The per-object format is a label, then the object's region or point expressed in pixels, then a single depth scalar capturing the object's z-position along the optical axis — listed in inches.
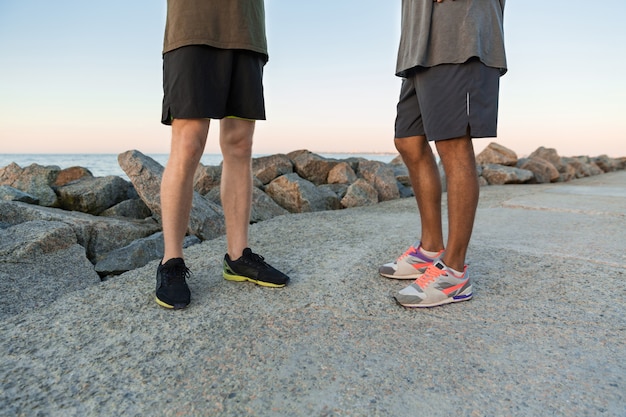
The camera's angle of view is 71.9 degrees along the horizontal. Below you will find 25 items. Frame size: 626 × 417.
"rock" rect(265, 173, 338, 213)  167.5
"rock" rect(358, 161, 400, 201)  207.9
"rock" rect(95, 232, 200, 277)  96.3
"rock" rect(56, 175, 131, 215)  152.2
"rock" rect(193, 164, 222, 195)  176.9
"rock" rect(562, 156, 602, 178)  434.0
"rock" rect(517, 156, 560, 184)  325.7
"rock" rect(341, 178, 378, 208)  180.4
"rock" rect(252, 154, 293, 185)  201.2
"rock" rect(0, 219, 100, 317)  74.1
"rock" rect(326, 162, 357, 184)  215.6
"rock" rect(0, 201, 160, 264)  109.5
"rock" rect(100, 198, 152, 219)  146.8
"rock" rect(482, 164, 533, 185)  291.3
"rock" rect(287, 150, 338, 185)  222.5
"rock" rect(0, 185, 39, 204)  142.1
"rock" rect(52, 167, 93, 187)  184.2
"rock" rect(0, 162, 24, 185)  176.2
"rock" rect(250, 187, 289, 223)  148.6
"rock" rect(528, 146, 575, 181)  372.5
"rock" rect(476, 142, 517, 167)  346.3
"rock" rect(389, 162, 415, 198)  222.1
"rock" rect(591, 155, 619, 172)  580.4
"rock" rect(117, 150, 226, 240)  120.0
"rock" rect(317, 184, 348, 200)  191.0
